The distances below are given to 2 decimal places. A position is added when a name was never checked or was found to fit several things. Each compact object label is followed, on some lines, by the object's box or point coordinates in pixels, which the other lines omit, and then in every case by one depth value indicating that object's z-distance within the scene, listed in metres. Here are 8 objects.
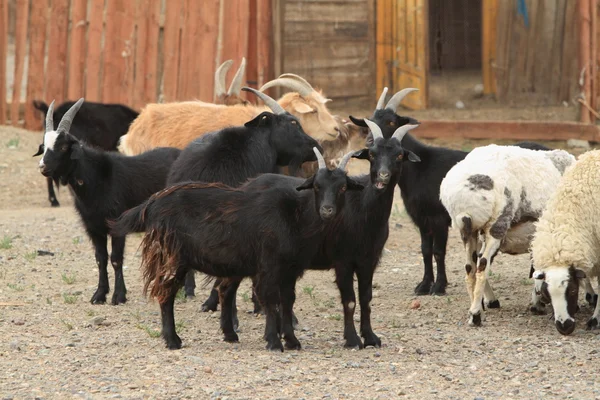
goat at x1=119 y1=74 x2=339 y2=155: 19.89
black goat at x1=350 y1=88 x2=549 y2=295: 17.81
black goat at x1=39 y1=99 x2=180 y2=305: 17.36
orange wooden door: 34.12
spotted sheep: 15.17
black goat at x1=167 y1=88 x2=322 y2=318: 16.14
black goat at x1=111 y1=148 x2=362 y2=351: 13.77
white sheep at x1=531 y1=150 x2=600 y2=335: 14.77
